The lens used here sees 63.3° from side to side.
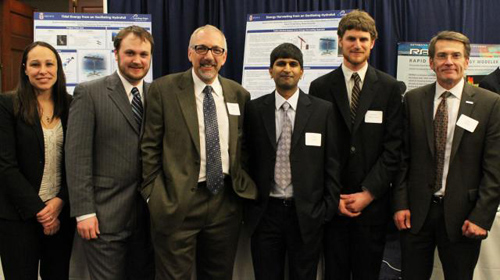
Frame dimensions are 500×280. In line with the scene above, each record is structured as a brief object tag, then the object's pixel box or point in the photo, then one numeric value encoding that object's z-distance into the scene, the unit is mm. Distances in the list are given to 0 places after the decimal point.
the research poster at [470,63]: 4938
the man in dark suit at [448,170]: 2016
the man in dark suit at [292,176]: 2084
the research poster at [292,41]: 4551
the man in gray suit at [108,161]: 2023
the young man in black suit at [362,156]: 2164
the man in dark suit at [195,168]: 1995
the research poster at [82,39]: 4742
